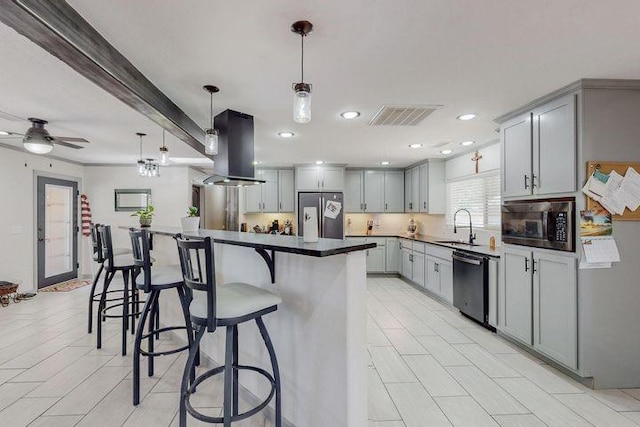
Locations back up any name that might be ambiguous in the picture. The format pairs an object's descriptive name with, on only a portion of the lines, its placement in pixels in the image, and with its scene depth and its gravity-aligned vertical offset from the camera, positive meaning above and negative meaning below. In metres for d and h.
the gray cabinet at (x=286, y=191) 6.62 +0.49
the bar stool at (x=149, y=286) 2.17 -0.55
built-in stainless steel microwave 2.55 -0.09
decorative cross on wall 4.69 +0.85
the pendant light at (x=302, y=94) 1.72 +0.67
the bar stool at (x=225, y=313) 1.53 -0.51
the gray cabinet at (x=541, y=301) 2.52 -0.81
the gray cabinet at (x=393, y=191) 6.68 +0.49
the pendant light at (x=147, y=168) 4.29 +0.64
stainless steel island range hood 3.04 +0.63
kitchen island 1.60 -0.65
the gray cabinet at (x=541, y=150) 2.54 +0.58
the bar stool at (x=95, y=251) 3.34 -0.41
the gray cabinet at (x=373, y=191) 6.64 +0.49
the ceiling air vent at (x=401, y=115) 3.00 +1.02
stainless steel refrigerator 6.19 -0.01
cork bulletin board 2.43 +0.34
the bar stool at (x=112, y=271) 2.91 -0.58
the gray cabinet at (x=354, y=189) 6.61 +0.52
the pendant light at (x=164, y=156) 3.49 +0.66
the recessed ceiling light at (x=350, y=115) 3.14 +1.03
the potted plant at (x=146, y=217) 3.56 -0.03
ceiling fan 3.14 +0.78
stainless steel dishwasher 3.61 -0.89
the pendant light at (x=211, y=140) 2.61 +0.62
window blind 4.42 +0.23
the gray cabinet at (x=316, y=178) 6.36 +0.73
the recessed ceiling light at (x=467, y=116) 3.26 +1.04
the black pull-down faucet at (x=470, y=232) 4.74 -0.29
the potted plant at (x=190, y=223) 3.09 -0.09
